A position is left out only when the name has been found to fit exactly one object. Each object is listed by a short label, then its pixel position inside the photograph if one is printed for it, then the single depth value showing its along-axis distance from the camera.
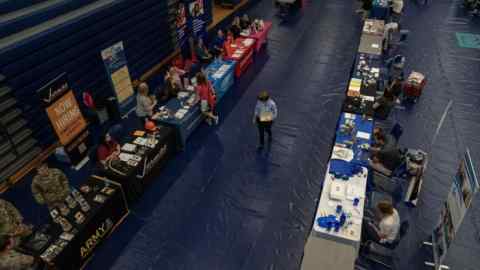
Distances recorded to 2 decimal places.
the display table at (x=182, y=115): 9.03
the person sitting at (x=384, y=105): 9.34
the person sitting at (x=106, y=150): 7.85
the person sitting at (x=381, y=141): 7.91
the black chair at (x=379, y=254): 6.62
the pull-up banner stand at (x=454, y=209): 5.25
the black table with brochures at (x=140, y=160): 7.57
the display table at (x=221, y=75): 10.87
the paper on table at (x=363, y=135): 8.16
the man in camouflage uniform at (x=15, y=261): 5.61
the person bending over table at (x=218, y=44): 13.15
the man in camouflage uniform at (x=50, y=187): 6.50
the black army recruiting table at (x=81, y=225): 6.18
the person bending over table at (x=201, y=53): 12.73
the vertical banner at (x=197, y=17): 12.44
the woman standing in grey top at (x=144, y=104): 8.98
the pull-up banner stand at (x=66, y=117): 7.86
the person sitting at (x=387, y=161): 7.37
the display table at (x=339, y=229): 5.72
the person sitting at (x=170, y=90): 9.98
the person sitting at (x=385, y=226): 6.02
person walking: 8.39
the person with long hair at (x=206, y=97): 9.46
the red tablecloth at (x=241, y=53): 12.35
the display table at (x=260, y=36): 13.68
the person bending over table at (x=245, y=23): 14.39
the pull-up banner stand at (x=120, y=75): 9.76
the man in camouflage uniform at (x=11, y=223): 6.04
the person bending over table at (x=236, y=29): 13.89
